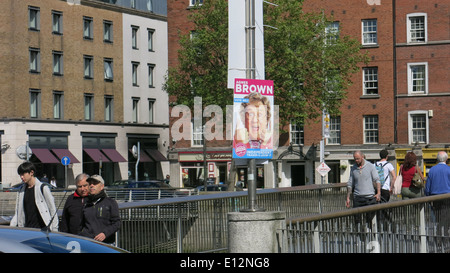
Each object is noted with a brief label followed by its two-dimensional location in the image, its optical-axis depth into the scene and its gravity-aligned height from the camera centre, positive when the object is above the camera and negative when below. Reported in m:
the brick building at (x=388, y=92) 55.22 +2.28
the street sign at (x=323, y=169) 45.91 -2.17
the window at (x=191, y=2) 62.58 +9.33
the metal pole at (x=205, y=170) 53.05 -2.51
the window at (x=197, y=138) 63.09 -0.57
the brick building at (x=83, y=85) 62.78 +3.71
